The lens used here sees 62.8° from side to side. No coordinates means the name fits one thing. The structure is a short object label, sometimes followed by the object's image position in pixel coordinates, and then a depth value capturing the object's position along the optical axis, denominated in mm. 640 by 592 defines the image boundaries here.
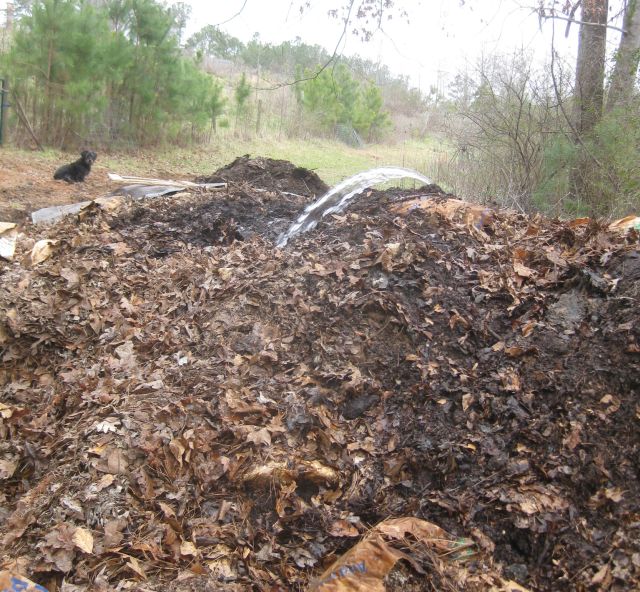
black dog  8578
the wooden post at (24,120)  10641
